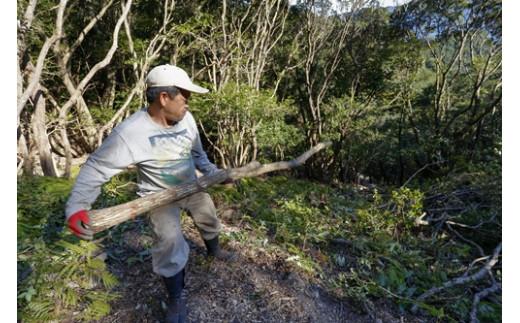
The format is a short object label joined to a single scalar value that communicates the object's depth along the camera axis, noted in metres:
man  1.98
